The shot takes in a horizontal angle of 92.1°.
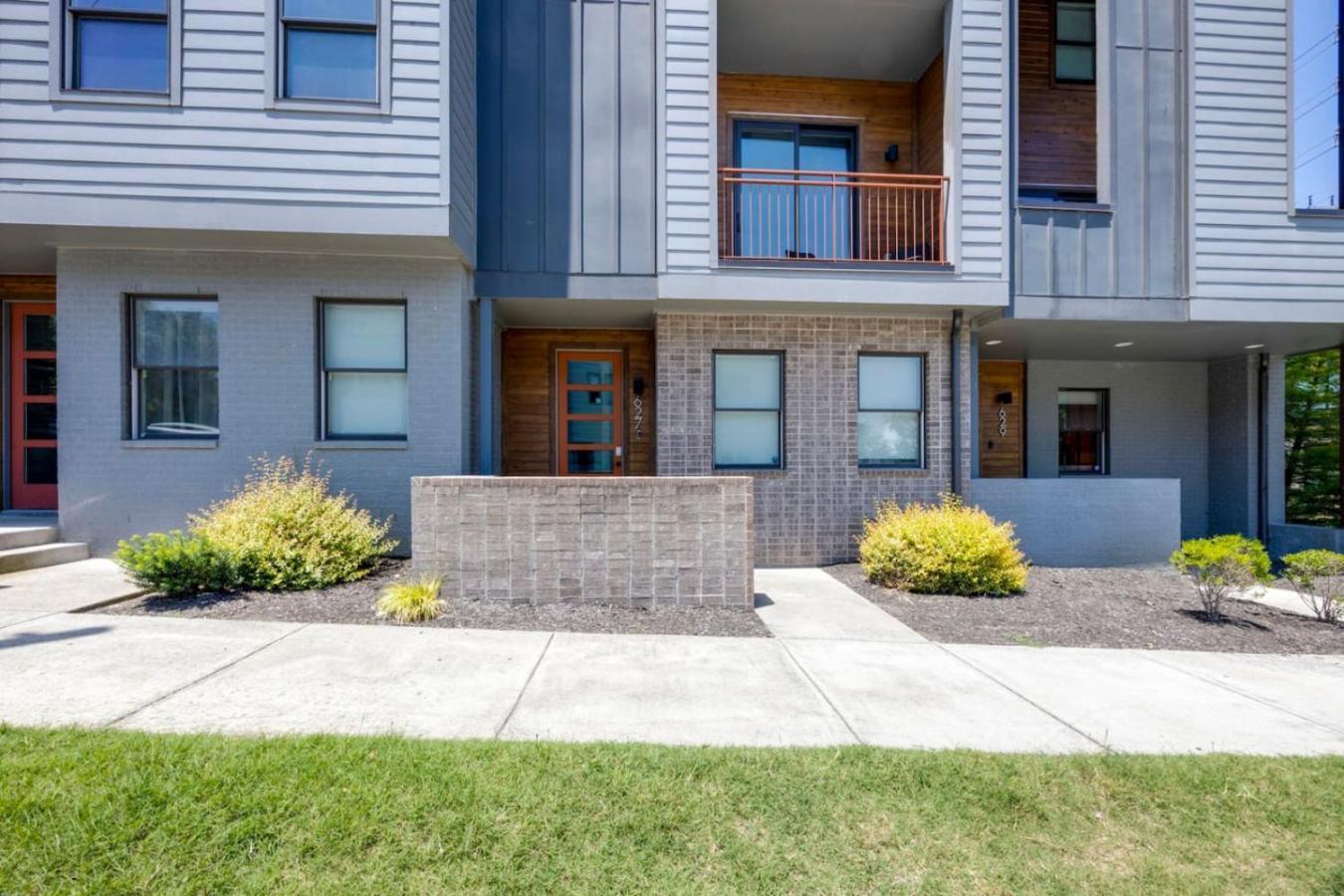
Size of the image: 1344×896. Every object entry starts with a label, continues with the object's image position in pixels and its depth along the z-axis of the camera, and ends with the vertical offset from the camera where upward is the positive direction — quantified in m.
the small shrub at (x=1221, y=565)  6.23 -1.13
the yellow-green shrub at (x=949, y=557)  6.94 -1.18
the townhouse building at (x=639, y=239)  6.64 +2.43
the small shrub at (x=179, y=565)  5.69 -1.07
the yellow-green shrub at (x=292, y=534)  6.06 -0.88
